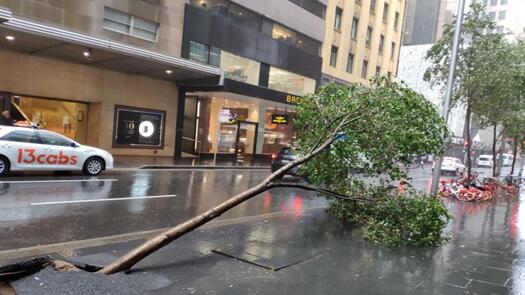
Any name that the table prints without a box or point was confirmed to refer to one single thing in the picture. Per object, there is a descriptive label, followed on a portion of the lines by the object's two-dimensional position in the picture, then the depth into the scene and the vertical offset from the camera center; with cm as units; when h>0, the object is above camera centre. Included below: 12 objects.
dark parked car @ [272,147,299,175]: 2017 -124
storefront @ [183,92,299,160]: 2739 +2
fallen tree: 854 +18
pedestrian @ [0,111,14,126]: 1723 -63
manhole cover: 648 -196
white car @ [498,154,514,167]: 6600 -108
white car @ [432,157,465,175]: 3759 -166
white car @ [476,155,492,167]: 6022 -153
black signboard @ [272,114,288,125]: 3008 +71
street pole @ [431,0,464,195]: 1295 +257
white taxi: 1287 -140
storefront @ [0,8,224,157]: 1725 +124
